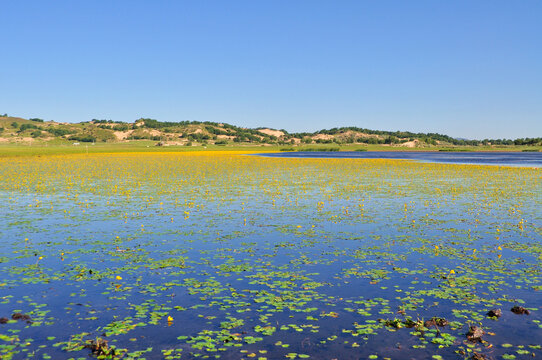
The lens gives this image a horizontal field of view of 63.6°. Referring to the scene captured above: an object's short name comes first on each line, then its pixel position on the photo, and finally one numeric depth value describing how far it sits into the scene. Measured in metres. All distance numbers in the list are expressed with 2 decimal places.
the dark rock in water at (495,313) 10.37
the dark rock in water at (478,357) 8.32
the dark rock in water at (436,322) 9.90
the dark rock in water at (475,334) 9.18
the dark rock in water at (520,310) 10.56
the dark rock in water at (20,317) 10.23
